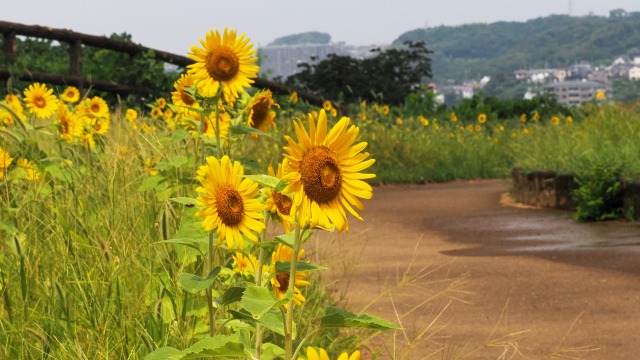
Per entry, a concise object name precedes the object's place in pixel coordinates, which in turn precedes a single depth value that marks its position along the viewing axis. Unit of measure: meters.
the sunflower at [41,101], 7.27
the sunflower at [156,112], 9.48
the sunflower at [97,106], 7.47
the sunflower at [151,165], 5.78
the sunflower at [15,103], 7.68
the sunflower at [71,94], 9.12
